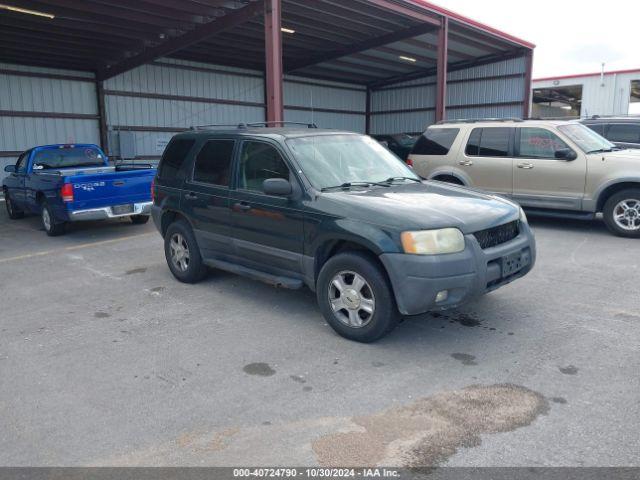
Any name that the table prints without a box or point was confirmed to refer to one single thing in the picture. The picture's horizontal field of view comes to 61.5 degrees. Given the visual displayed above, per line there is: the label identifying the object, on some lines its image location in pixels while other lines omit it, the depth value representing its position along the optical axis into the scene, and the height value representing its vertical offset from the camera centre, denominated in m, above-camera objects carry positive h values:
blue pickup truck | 8.93 -0.66
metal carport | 13.47 +3.04
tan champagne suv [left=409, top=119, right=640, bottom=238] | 8.37 -0.27
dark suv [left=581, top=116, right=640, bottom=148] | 10.90 +0.44
